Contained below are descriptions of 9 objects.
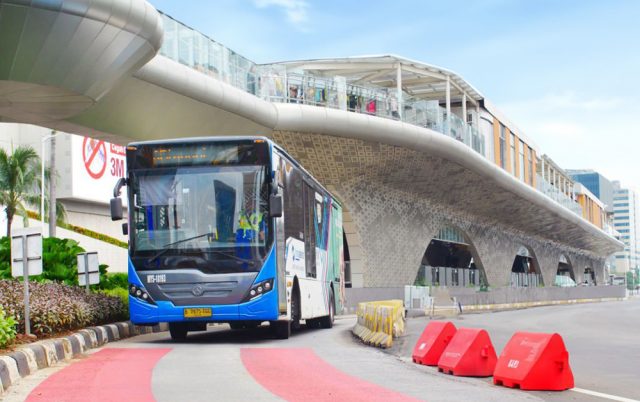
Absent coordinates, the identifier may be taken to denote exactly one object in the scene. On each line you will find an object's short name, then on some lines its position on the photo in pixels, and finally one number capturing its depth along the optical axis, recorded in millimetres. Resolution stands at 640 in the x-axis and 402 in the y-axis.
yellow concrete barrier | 16922
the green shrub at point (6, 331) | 10594
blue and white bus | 15148
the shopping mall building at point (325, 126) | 19141
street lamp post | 44094
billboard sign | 50000
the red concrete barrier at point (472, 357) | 10906
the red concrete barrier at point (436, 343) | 12438
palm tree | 42469
